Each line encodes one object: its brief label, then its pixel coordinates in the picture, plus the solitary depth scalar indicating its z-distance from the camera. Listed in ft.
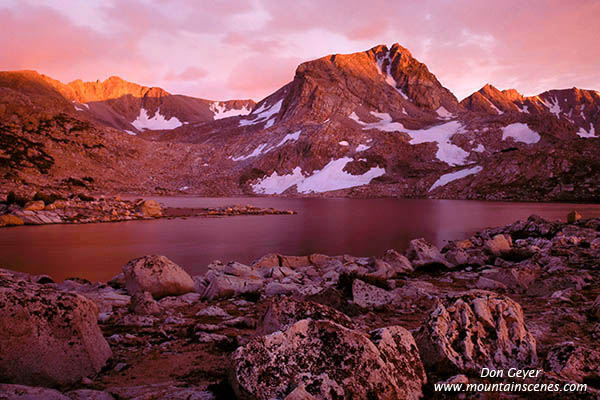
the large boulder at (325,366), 14.71
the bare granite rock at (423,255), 64.03
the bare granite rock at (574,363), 17.84
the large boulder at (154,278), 45.03
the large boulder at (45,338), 19.35
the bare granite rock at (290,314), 20.43
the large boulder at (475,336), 19.89
